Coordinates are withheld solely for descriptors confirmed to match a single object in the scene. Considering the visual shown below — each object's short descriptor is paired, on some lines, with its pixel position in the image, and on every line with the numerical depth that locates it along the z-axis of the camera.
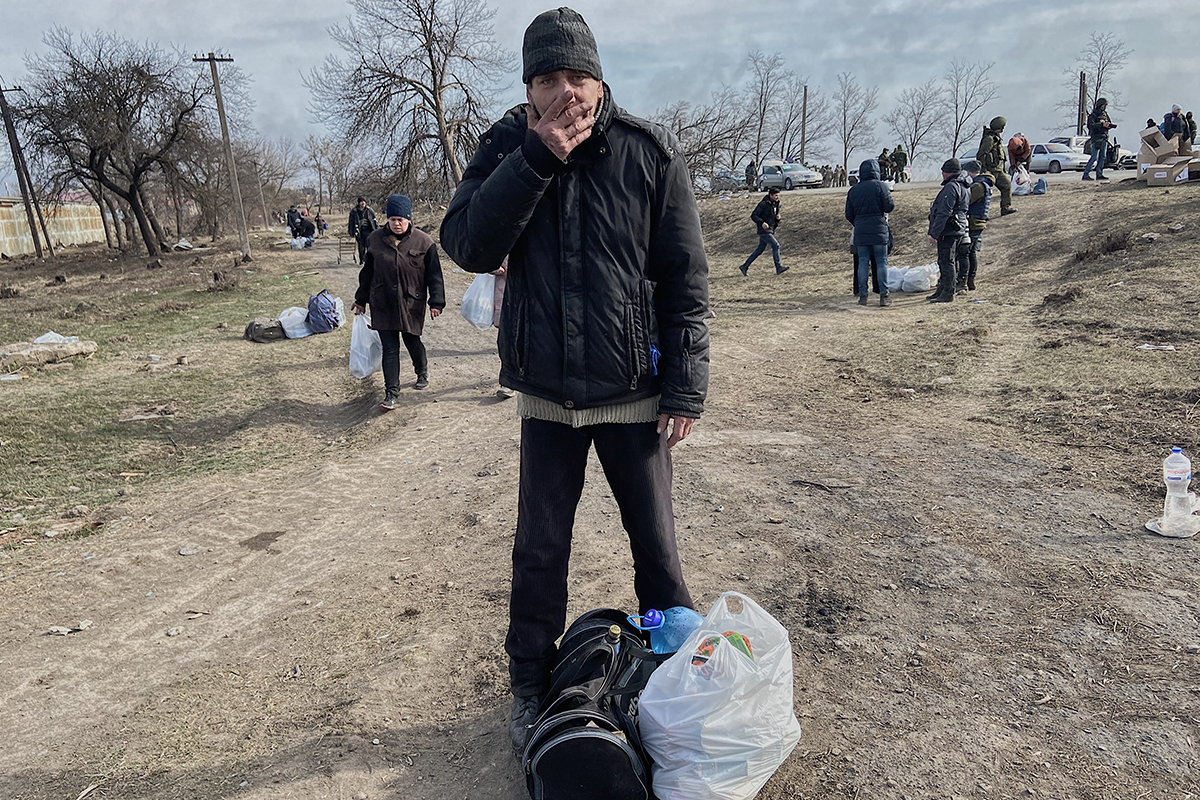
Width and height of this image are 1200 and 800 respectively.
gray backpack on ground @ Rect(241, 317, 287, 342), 11.09
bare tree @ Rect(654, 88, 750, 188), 27.78
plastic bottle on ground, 3.43
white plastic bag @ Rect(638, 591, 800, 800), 1.93
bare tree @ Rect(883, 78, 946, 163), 53.79
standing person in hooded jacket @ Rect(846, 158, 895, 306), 10.02
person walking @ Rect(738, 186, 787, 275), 14.54
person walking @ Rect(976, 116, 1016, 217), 12.73
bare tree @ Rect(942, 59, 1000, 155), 51.35
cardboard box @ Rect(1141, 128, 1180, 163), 15.00
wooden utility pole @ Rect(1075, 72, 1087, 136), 41.03
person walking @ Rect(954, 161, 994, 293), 10.27
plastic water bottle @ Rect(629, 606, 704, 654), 2.25
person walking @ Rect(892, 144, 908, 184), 29.20
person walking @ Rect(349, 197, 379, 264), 16.28
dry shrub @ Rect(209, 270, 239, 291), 17.89
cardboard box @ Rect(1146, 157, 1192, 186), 14.69
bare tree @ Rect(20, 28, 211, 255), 26.36
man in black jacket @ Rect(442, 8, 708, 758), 1.93
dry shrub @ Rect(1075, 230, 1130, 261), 10.32
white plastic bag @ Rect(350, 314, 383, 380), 7.47
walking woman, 6.90
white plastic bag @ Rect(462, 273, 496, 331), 7.80
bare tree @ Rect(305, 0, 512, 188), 27.88
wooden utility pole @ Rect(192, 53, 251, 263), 24.53
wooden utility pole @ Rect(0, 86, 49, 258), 27.92
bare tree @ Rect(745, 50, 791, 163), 50.35
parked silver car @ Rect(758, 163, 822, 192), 31.78
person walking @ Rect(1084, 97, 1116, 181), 18.31
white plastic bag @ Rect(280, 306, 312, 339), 11.12
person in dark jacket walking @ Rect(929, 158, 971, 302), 9.88
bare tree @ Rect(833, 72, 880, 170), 57.72
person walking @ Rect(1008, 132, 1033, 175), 16.52
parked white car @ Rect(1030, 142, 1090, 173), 24.98
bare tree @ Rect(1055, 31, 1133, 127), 43.75
